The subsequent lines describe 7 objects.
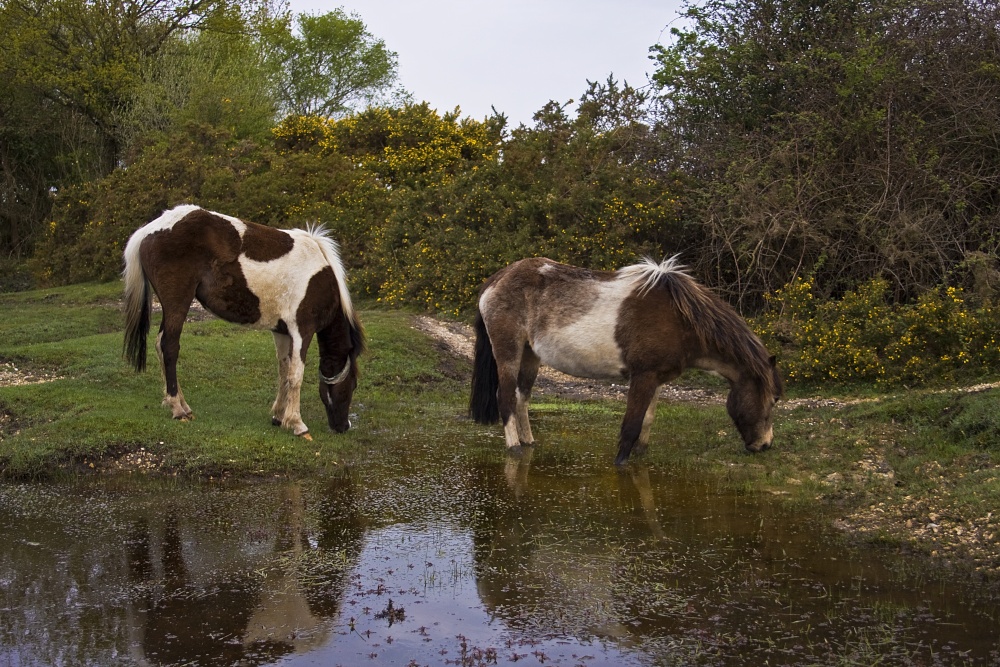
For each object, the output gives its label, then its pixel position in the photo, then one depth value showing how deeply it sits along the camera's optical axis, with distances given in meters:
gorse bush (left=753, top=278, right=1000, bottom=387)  11.65
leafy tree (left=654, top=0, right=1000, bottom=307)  13.47
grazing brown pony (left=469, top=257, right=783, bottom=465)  8.64
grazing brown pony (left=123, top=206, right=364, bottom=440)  9.09
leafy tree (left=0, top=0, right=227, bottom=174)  28.48
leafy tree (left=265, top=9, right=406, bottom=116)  44.47
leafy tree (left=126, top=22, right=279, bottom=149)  28.44
